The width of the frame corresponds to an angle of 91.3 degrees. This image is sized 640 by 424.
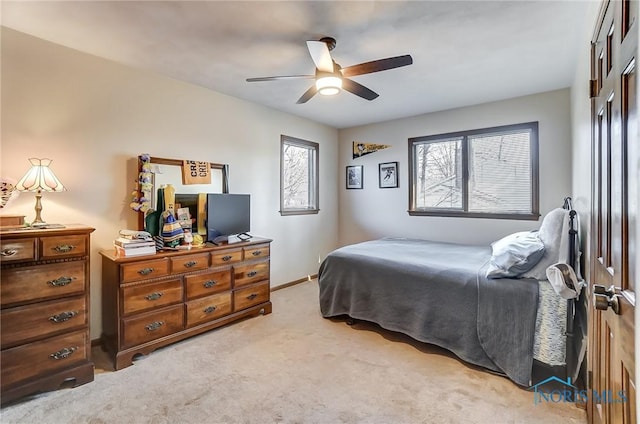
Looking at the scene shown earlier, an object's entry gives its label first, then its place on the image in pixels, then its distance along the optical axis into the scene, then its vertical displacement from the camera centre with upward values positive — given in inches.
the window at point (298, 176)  179.9 +21.7
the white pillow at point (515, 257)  90.4 -13.9
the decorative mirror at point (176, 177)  117.3 +14.7
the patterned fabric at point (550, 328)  82.7 -31.7
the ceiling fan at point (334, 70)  86.6 +42.4
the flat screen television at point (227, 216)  128.8 -1.8
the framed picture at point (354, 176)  209.2 +23.5
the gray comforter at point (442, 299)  88.4 -29.9
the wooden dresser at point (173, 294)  96.5 -29.0
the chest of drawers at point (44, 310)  76.6 -25.3
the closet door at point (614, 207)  36.9 +0.3
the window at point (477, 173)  151.2 +19.9
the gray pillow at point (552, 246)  89.1 -10.5
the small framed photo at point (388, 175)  192.3 +22.8
